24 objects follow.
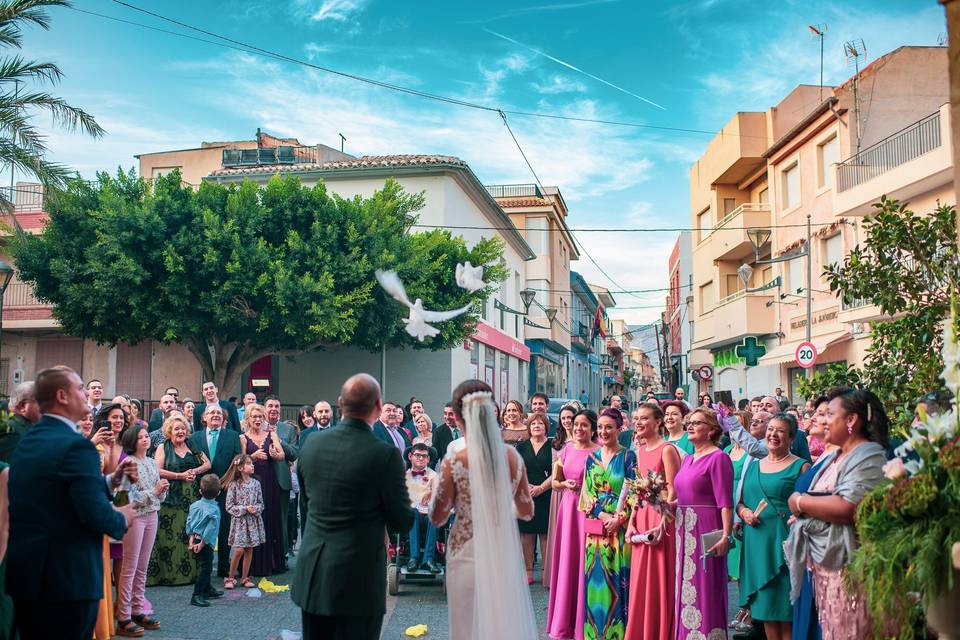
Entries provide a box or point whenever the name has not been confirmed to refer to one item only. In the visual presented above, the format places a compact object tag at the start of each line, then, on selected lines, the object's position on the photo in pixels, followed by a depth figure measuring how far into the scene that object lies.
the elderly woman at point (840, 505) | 4.30
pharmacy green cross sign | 22.34
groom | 4.02
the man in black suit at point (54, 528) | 3.79
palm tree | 12.84
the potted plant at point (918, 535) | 2.86
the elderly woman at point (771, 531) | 5.76
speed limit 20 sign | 16.50
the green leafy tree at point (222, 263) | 18.72
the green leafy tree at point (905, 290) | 5.88
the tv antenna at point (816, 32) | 25.19
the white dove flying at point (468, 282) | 11.19
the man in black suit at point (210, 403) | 10.78
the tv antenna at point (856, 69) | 22.45
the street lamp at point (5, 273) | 14.16
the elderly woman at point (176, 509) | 8.39
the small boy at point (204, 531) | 7.60
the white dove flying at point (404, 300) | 8.81
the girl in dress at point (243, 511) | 8.41
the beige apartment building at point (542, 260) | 41.50
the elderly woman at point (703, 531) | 5.78
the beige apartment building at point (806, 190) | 19.91
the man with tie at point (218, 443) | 8.66
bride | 4.60
